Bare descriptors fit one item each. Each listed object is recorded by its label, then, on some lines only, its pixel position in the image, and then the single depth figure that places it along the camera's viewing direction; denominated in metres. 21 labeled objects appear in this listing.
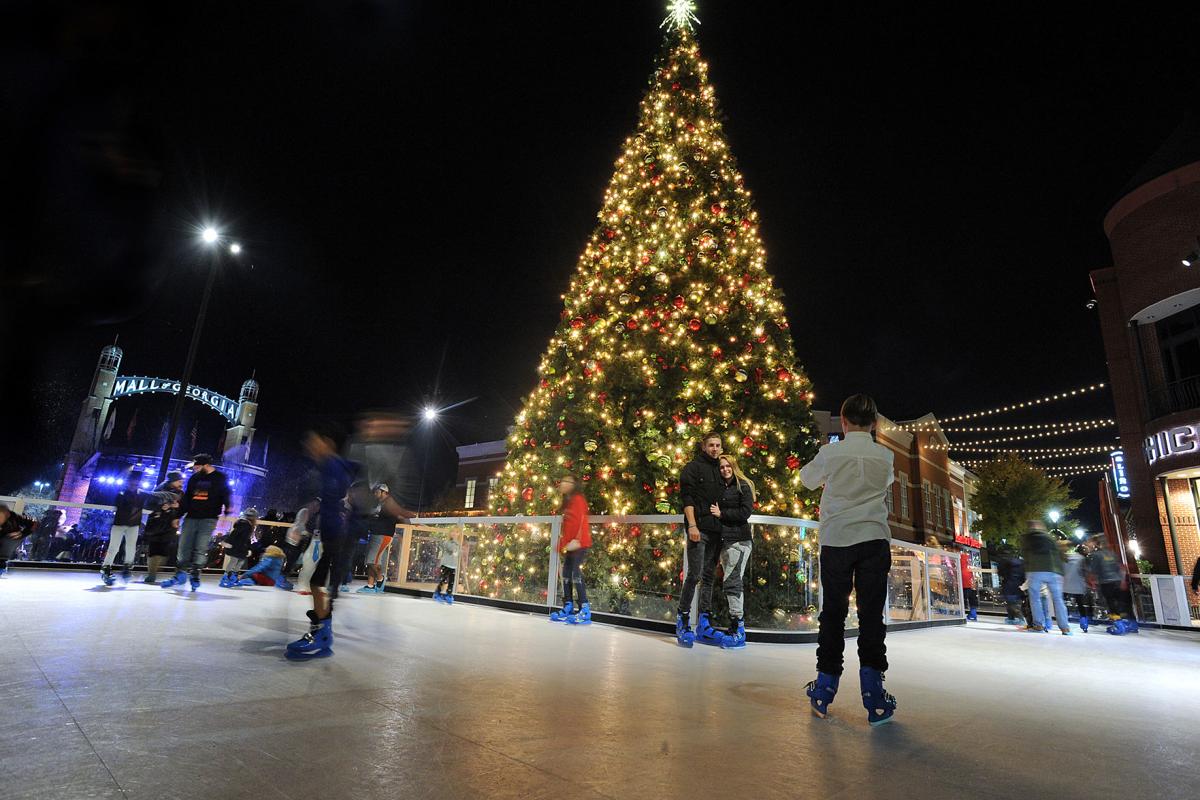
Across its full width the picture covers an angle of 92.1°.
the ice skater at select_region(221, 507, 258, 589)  9.94
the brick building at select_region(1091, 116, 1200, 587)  16.84
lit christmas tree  8.03
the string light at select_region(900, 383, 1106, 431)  18.42
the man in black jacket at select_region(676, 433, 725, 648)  5.47
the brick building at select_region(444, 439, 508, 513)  32.09
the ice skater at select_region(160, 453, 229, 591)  7.36
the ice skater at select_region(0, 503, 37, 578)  9.77
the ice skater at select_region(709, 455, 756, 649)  5.52
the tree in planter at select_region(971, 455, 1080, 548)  29.23
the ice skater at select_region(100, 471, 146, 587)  8.85
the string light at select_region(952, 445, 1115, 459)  22.67
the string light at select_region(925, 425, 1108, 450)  21.41
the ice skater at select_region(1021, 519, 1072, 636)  9.48
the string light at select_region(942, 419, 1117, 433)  20.38
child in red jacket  6.90
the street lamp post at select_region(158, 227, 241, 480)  13.41
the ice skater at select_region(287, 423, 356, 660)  3.70
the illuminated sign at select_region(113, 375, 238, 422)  66.78
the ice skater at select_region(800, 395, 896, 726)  2.91
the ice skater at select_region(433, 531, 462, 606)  9.21
